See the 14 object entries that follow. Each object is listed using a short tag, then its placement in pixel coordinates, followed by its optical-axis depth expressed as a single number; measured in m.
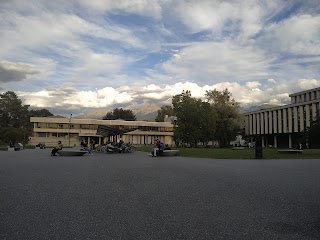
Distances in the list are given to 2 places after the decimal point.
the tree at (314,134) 24.68
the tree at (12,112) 78.91
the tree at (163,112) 97.10
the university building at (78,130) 80.36
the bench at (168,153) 22.15
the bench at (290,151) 23.12
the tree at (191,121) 46.31
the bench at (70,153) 22.50
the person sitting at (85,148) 26.18
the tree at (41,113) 99.96
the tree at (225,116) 53.21
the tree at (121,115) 104.75
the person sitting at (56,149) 23.67
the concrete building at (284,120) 57.55
